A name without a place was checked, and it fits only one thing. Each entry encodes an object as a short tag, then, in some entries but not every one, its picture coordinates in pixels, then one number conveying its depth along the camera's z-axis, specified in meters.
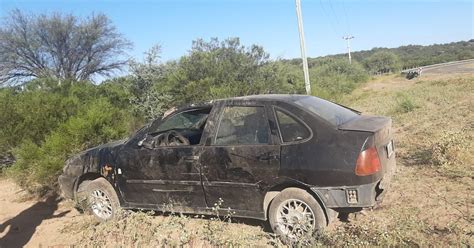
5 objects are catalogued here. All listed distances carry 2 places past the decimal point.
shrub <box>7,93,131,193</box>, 7.25
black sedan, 4.00
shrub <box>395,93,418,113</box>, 13.47
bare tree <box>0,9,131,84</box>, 25.88
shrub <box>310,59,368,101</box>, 28.18
